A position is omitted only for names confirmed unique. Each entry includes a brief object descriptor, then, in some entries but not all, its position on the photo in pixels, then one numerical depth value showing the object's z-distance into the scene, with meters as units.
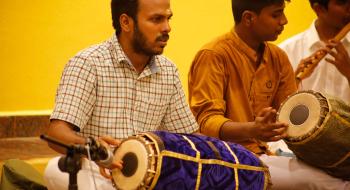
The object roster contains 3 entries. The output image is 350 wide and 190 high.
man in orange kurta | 6.87
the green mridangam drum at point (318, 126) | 6.31
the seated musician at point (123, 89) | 5.84
